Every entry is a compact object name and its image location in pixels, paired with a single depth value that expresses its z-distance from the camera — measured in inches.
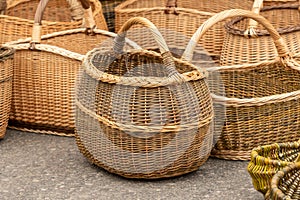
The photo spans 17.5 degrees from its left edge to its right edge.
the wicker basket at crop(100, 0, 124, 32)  295.6
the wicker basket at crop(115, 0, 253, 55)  251.3
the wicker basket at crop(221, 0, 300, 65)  226.5
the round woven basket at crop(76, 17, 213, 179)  180.4
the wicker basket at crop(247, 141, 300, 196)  165.4
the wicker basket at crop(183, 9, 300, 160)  193.6
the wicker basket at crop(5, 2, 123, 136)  217.7
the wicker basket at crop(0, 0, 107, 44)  240.9
